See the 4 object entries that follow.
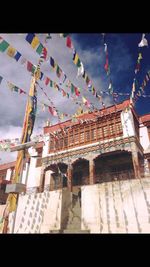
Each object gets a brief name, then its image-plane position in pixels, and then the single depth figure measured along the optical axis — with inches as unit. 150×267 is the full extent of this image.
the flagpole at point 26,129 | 445.1
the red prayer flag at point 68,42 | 315.0
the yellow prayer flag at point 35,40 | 314.0
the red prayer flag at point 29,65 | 430.3
